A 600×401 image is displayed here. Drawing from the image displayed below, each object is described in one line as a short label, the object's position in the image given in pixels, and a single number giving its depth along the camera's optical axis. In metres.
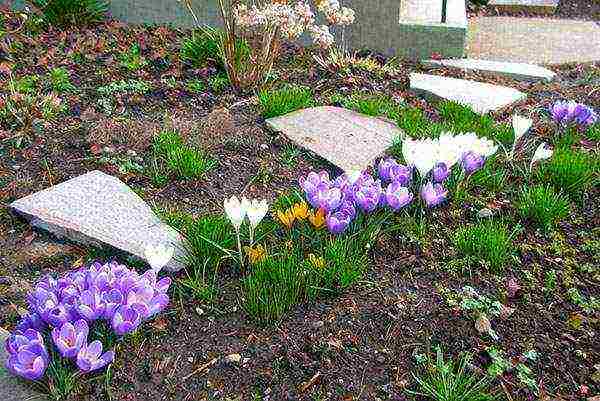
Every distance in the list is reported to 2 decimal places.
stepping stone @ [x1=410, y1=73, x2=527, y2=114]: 4.46
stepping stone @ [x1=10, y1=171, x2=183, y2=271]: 2.82
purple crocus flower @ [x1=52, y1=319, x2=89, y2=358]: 2.04
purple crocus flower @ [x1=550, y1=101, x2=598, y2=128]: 3.78
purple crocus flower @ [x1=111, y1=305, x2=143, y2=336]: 2.14
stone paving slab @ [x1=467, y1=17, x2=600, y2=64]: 5.79
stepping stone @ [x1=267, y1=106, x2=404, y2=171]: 3.60
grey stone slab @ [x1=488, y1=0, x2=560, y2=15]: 7.14
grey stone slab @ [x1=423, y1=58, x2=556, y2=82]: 5.10
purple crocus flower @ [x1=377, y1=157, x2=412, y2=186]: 2.94
